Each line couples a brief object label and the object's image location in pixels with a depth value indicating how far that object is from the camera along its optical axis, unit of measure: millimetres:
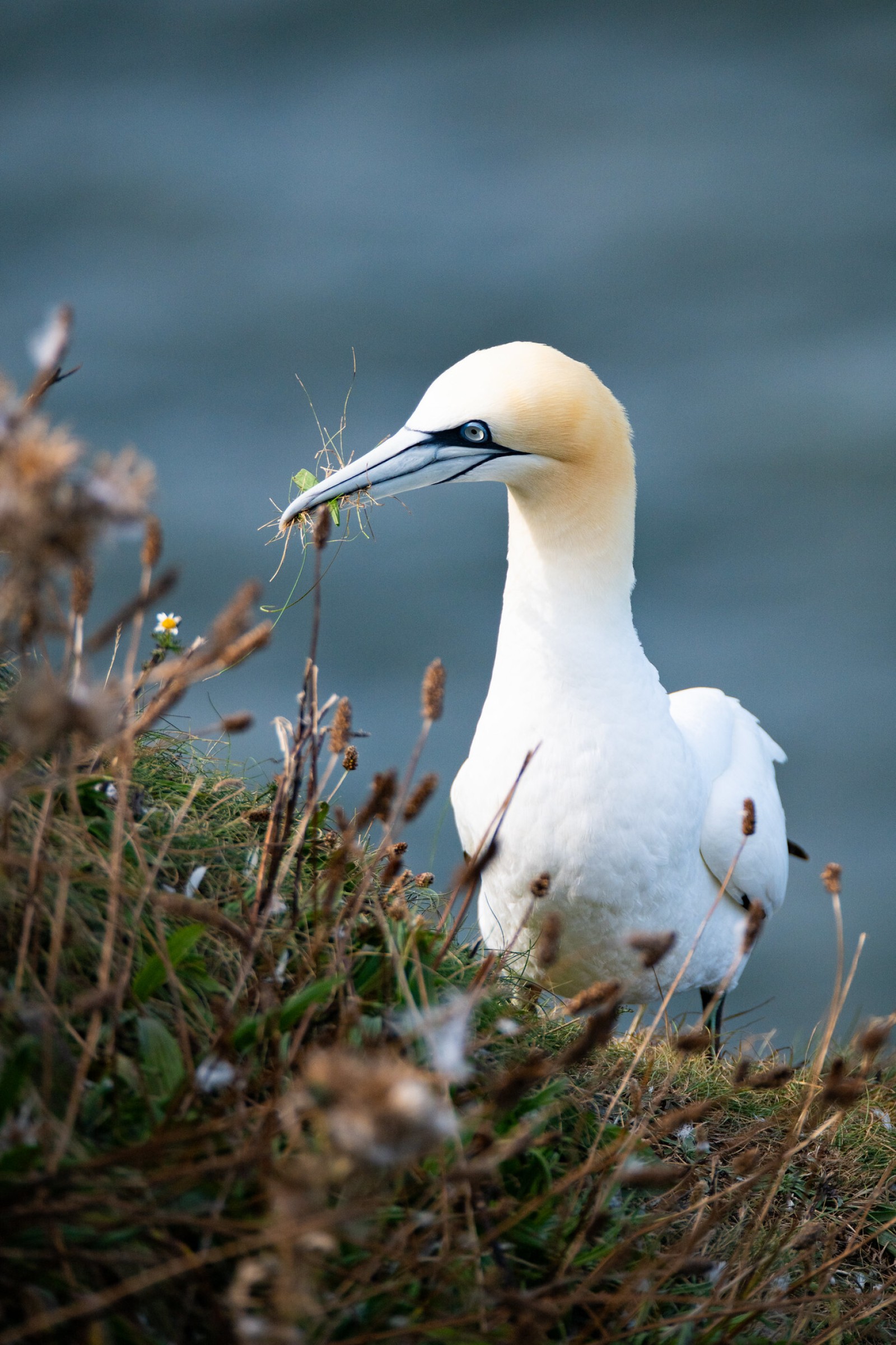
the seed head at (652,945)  13745
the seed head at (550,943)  13761
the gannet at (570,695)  14073
